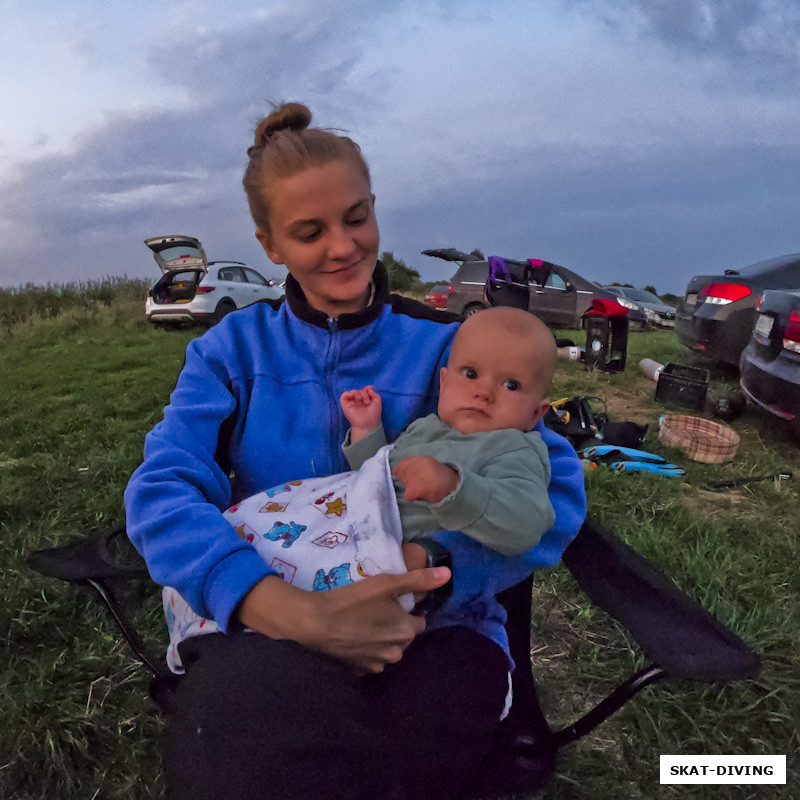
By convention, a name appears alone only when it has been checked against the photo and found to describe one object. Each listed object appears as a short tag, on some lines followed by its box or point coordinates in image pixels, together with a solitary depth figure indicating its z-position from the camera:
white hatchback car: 13.13
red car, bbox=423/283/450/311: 12.88
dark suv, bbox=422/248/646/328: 12.40
